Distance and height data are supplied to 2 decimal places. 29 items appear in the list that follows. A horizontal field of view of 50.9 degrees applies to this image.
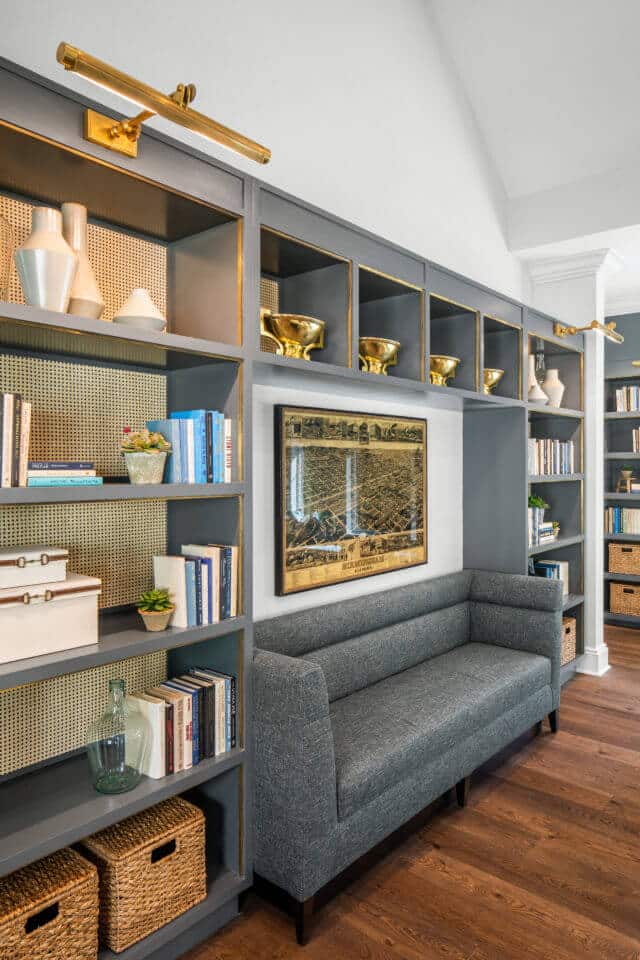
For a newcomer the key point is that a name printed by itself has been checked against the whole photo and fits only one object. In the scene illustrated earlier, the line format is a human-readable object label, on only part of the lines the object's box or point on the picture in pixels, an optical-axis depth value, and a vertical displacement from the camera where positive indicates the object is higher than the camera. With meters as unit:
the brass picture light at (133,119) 1.42 +0.88
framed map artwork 2.85 -0.04
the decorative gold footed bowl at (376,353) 2.85 +0.58
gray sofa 2.05 -0.88
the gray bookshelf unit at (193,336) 1.64 +0.46
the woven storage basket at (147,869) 1.82 -1.07
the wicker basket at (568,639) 4.41 -1.01
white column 4.66 +0.61
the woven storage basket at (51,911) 1.58 -1.03
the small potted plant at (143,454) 1.92 +0.10
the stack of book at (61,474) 1.64 +0.04
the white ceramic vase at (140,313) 1.88 +0.49
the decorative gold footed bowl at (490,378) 3.84 +0.63
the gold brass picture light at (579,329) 4.34 +1.03
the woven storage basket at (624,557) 5.88 -0.62
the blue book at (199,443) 2.03 +0.14
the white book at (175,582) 2.03 -0.29
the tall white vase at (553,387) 4.49 +0.67
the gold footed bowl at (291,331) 2.49 +0.59
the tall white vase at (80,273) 1.75 +0.57
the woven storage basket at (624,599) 5.89 -0.98
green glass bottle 1.85 -0.73
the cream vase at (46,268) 1.64 +0.54
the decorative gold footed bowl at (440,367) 3.32 +0.60
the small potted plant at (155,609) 1.94 -0.35
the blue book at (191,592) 2.04 -0.31
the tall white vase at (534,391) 4.20 +0.60
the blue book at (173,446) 2.01 +0.13
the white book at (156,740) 1.93 -0.73
